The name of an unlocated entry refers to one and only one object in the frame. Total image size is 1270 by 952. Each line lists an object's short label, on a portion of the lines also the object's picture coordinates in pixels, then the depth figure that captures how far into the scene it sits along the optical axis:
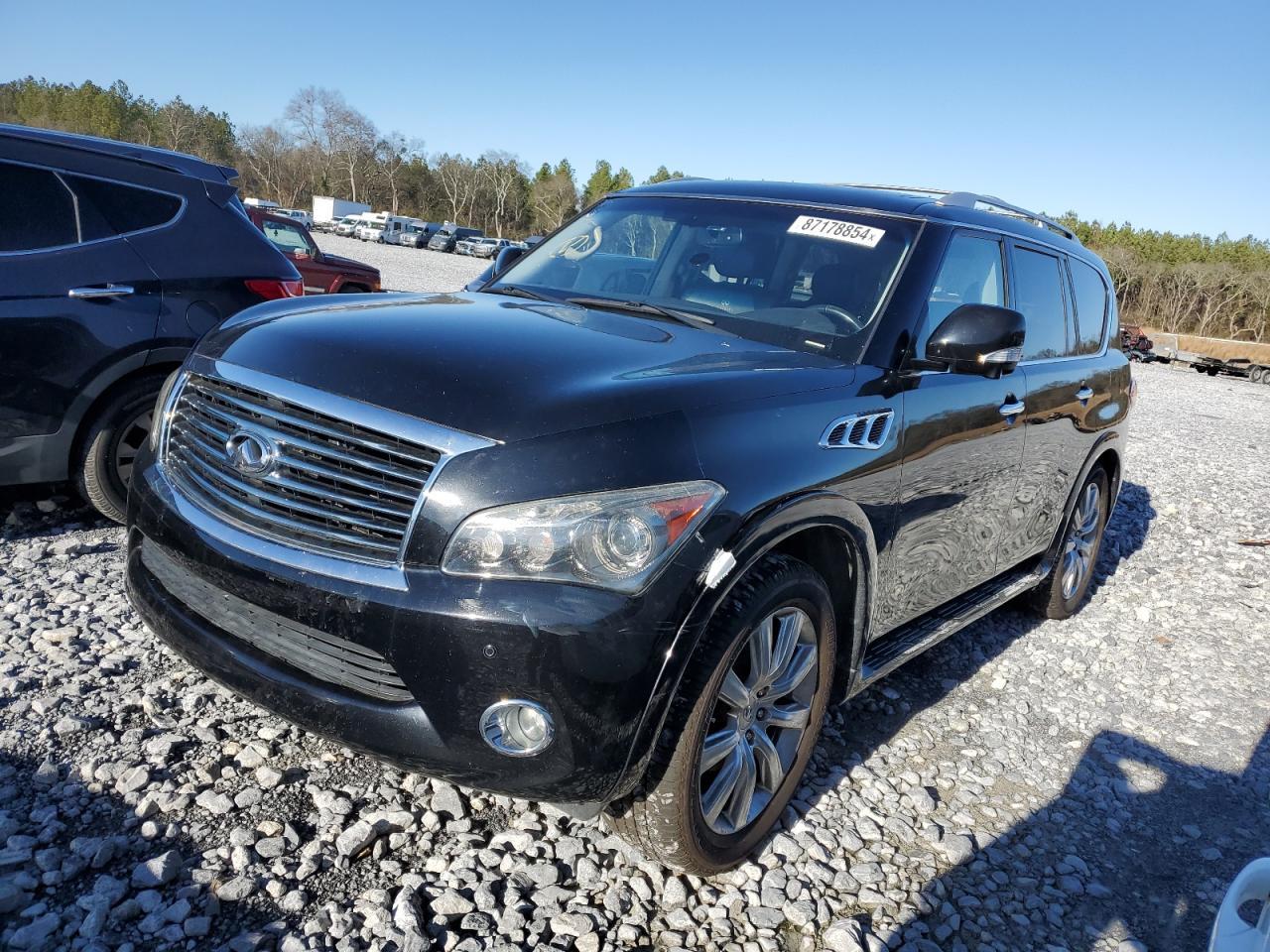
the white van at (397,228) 58.84
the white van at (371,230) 60.34
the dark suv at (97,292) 4.26
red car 15.09
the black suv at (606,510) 2.17
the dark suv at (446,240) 57.62
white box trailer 75.44
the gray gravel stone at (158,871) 2.37
